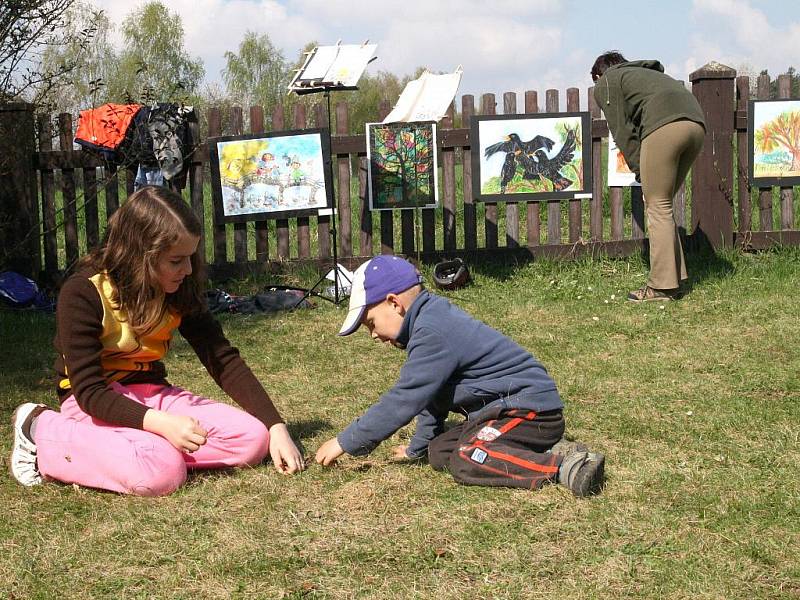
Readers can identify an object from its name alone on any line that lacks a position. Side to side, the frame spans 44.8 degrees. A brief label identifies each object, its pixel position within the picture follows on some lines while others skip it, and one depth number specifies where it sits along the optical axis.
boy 3.74
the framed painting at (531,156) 9.27
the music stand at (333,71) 8.09
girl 3.88
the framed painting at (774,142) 9.22
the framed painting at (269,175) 9.19
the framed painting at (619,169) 9.23
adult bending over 7.63
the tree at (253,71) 51.97
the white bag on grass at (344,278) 8.60
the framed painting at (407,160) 8.99
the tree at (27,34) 7.53
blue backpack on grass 8.56
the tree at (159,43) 45.75
